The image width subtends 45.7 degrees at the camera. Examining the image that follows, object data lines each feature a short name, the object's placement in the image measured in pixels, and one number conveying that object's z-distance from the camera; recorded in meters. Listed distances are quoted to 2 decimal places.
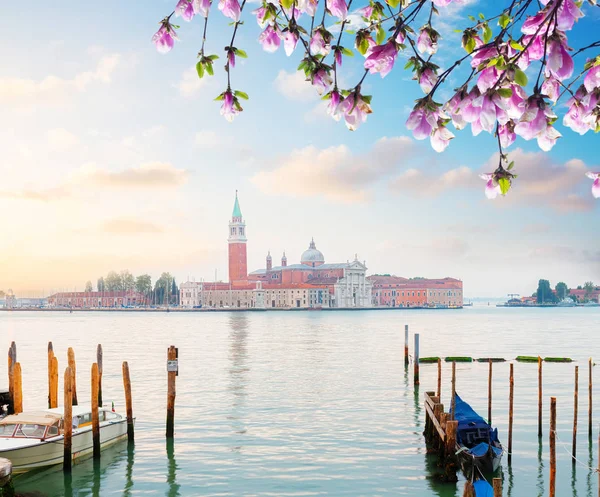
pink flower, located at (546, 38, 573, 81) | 1.99
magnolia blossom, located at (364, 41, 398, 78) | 2.28
